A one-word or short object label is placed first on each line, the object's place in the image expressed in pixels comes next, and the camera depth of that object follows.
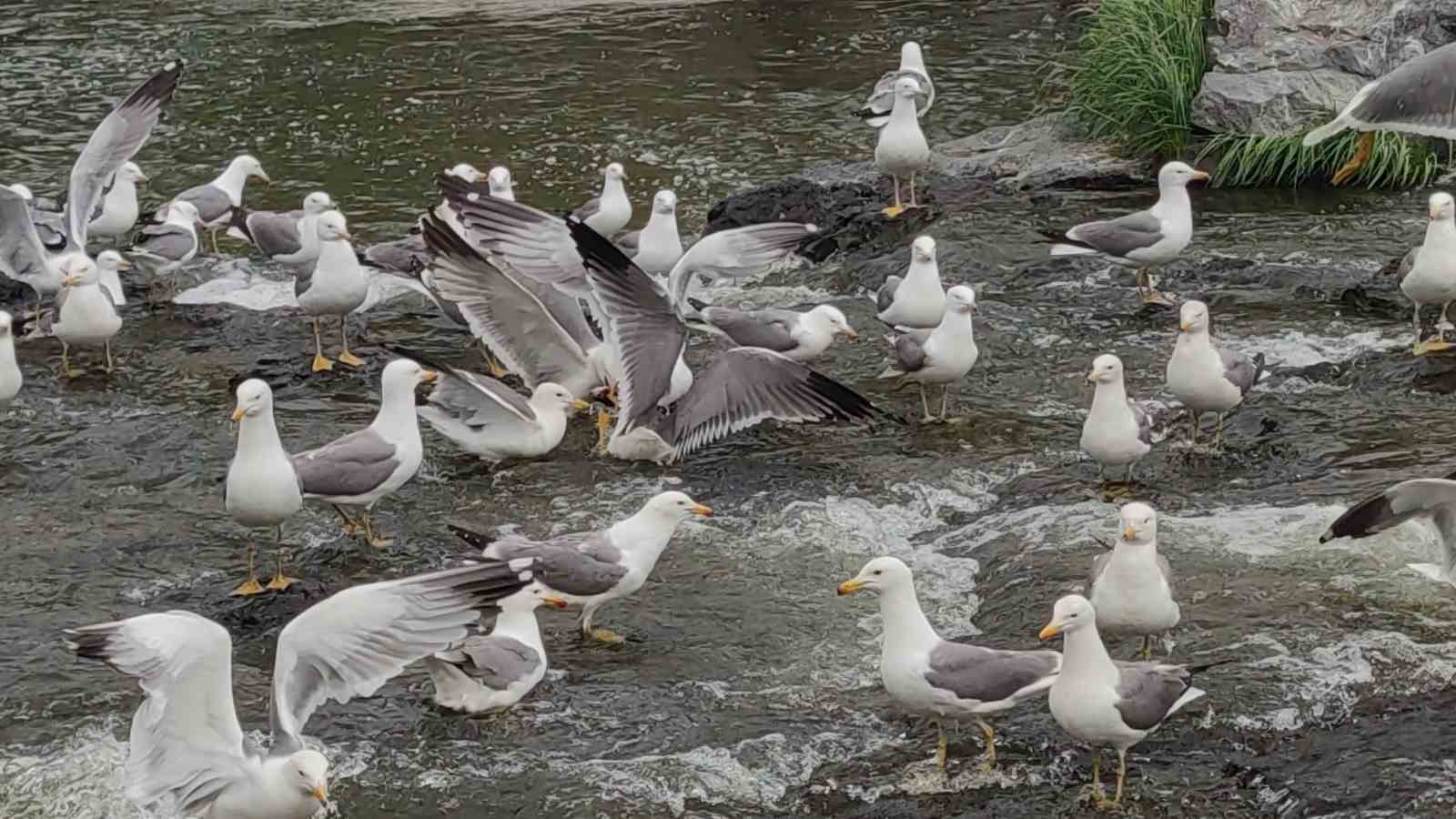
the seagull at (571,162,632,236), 12.20
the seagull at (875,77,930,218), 12.34
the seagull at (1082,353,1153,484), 8.14
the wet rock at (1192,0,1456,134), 13.09
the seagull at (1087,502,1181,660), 6.55
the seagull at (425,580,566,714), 6.66
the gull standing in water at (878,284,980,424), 9.30
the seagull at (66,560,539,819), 5.62
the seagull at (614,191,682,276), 11.25
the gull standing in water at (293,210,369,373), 10.47
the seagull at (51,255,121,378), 10.55
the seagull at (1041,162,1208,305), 10.66
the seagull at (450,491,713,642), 7.23
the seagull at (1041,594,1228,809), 5.93
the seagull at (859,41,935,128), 13.44
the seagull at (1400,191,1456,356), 9.59
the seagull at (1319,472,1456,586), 6.61
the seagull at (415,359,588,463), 9.04
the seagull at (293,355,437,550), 7.95
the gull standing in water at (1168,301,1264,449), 8.45
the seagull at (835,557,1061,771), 6.19
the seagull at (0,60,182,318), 11.45
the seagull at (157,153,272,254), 12.89
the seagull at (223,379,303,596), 7.51
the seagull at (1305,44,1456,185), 9.48
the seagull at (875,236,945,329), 9.96
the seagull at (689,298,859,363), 9.84
